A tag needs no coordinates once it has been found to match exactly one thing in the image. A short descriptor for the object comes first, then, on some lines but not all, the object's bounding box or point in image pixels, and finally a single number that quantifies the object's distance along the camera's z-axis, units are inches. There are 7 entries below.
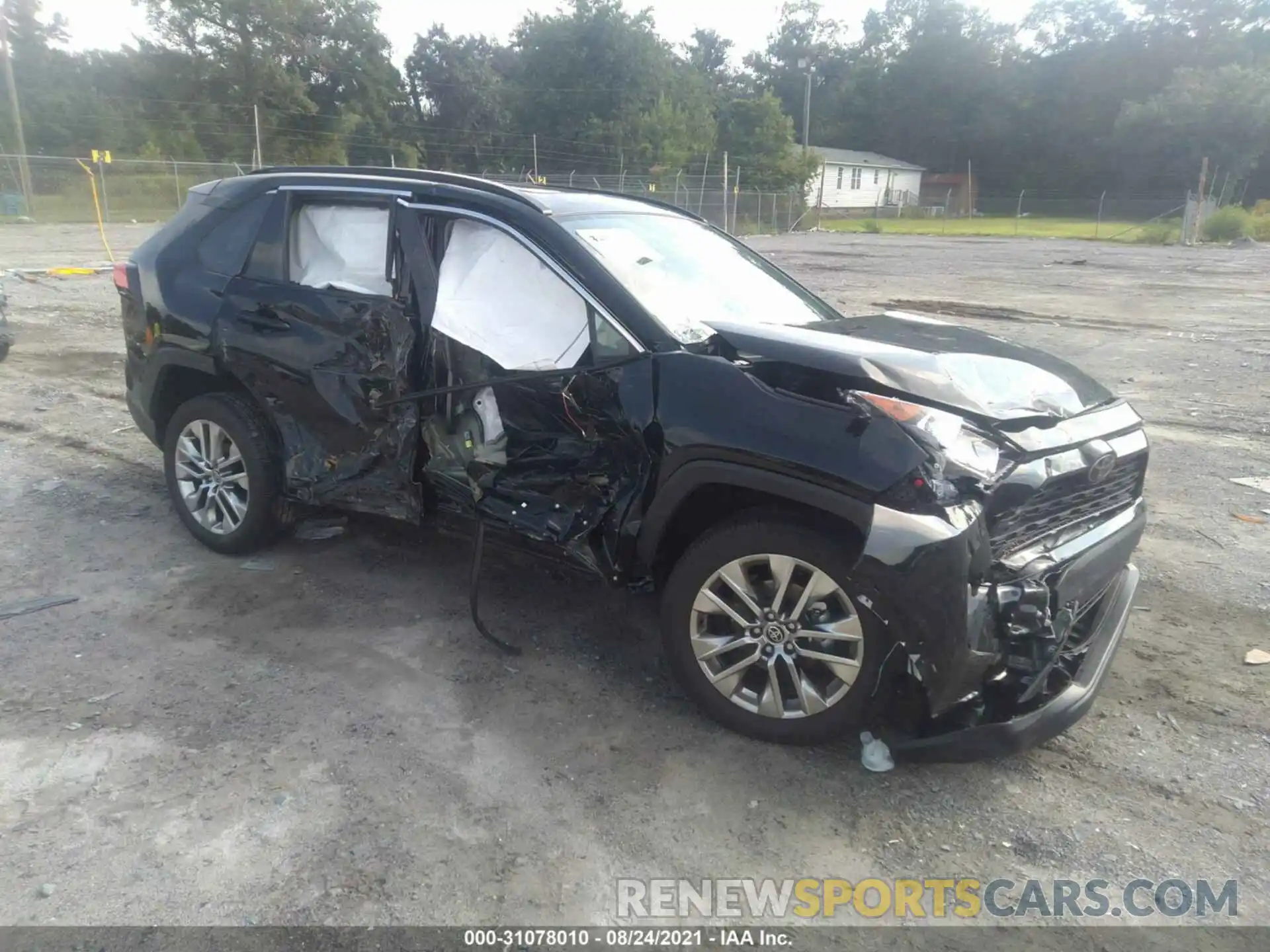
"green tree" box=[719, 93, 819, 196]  2039.9
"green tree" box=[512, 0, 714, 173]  2405.3
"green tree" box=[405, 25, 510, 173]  2348.7
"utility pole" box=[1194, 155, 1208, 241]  1440.7
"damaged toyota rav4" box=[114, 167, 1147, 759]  117.6
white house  2721.5
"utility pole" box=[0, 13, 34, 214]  1108.5
